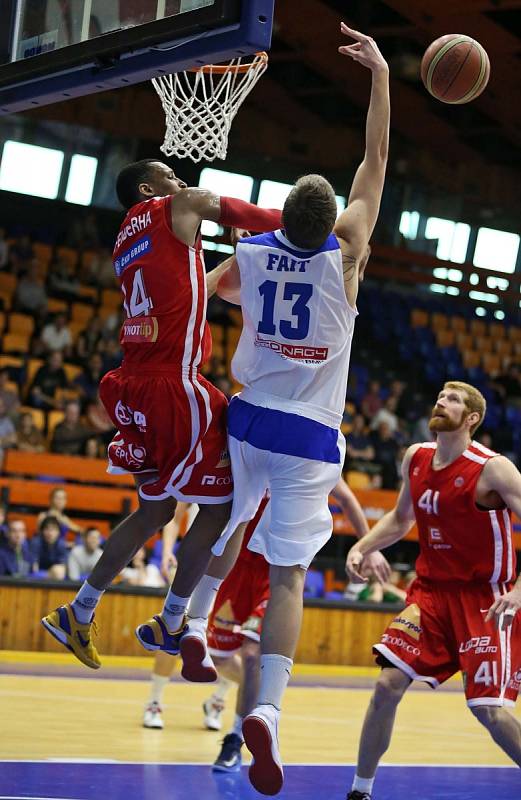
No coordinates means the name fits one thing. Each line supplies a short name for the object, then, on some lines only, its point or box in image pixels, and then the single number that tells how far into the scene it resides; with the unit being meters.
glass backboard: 4.66
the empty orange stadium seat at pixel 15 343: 15.30
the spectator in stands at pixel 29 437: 13.00
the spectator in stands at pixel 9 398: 13.34
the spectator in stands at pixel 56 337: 15.43
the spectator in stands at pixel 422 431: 17.34
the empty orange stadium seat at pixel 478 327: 22.06
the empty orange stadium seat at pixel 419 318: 21.36
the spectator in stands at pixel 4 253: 16.86
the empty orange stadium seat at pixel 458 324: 21.87
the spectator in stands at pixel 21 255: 16.94
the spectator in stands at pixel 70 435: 13.21
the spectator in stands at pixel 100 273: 17.81
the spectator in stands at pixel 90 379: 14.62
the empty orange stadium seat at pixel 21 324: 15.80
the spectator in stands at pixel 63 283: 17.20
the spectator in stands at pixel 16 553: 10.91
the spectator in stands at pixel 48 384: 14.18
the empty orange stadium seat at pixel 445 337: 21.22
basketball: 5.71
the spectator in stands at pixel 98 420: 13.91
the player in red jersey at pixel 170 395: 4.82
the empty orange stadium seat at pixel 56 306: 16.58
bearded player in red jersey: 5.84
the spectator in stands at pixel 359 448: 15.39
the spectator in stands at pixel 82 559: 11.13
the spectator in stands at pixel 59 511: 11.33
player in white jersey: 4.63
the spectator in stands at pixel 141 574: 11.49
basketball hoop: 6.23
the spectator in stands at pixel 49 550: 11.16
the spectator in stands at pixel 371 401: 17.38
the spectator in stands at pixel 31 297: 16.23
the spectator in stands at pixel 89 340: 15.57
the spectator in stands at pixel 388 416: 17.08
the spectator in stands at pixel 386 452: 15.23
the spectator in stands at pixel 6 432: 13.03
